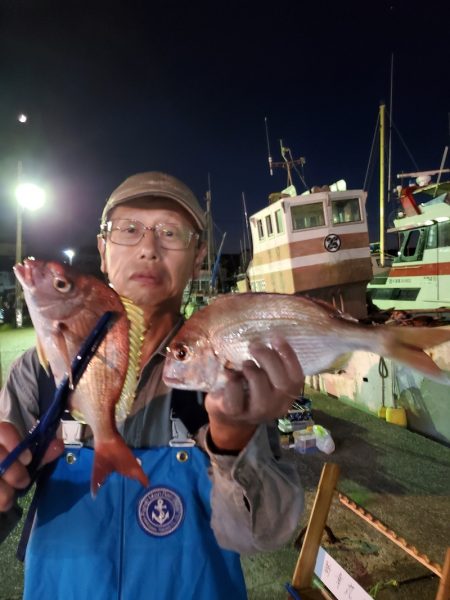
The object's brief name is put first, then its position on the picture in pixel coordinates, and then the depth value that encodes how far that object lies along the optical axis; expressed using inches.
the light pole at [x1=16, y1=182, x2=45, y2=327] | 215.5
